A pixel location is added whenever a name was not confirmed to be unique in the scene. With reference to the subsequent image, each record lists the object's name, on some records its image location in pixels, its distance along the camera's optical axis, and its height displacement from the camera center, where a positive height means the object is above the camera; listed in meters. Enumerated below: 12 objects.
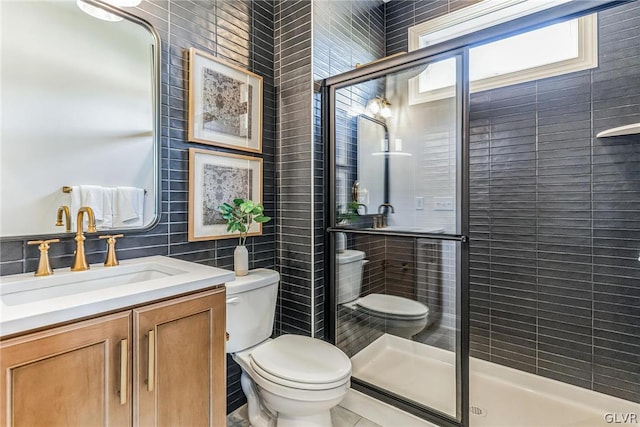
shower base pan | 1.66 -1.05
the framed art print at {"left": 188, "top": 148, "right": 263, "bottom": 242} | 1.55 +0.13
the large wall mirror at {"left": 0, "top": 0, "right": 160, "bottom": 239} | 1.08 +0.36
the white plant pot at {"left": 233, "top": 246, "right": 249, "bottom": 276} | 1.60 -0.26
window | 1.69 +0.93
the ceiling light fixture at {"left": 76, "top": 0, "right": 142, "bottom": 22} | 1.24 +0.81
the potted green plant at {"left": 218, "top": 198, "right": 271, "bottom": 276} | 1.61 -0.05
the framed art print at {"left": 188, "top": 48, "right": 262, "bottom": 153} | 1.54 +0.57
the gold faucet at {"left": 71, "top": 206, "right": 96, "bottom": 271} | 1.14 -0.13
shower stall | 1.51 -0.23
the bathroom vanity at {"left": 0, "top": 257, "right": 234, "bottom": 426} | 0.73 -0.38
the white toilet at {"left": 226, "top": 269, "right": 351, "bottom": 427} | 1.30 -0.69
